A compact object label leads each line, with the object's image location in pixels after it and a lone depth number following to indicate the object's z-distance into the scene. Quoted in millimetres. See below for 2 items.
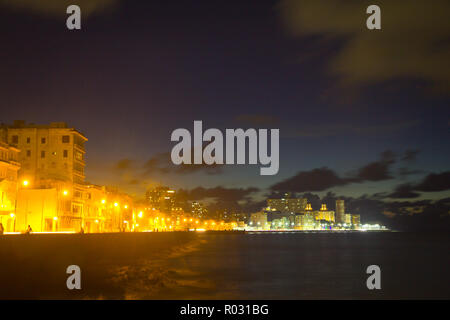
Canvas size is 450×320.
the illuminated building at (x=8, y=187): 75062
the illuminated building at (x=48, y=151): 110250
